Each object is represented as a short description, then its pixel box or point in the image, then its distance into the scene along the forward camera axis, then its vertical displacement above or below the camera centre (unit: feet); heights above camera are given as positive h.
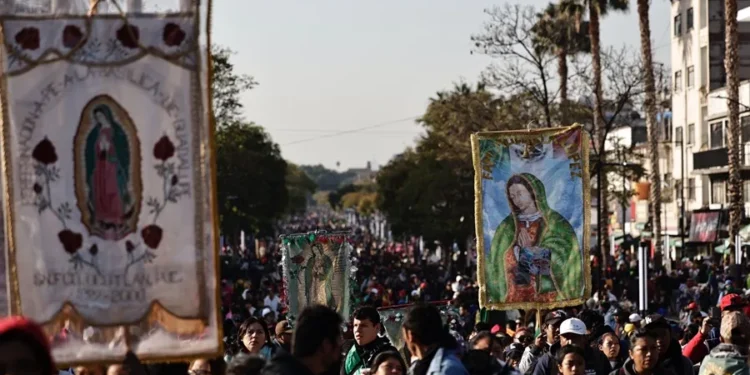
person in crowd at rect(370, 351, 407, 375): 28.48 -3.80
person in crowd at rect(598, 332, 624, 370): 40.70 -5.20
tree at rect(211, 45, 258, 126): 203.21 +8.35
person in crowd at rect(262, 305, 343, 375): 22.29 -2.60
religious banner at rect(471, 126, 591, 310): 50.44 -2.48
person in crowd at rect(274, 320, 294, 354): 41.13 -4.74
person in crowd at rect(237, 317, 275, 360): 37.35 -4.26
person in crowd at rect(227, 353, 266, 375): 23.29 -3.06
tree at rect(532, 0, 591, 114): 163.22 +11.11
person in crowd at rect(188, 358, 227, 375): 26.75 -3.76
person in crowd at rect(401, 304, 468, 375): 23.96 -2.89
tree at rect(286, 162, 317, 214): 558.56 -16.27
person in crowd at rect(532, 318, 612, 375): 37.50 -5.03
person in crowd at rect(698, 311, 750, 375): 30.81 -4.10
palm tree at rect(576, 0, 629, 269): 151.94 +8.41
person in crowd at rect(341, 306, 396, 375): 36.17 -4.26
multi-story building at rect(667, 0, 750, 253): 196.13 +3.69
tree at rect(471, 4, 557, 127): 143.95 +6.98
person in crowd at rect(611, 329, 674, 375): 31.96 -4.26
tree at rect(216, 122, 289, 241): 223.10 -3.82
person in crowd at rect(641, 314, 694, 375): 34.47 -4.50
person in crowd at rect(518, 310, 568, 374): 41.23 -5.30
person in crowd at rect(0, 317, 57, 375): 17.61 -2.07
